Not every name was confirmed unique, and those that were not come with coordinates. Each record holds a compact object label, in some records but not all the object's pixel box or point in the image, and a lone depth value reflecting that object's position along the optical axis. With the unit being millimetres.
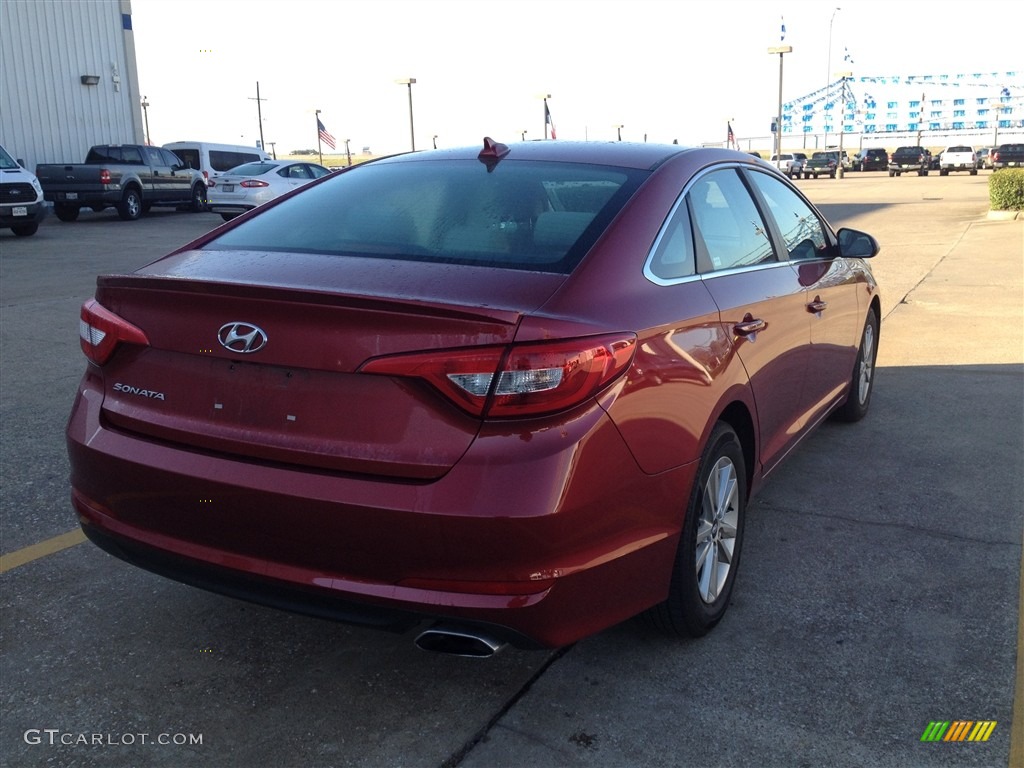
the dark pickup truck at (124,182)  22078
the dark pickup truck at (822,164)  57156
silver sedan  21484
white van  27047
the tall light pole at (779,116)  52156
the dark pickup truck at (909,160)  56250
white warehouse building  24578
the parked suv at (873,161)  61750
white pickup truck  55375
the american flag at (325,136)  45375
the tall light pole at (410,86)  38450
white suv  17453
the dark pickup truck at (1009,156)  48812
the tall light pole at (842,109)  57250
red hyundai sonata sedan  2348
